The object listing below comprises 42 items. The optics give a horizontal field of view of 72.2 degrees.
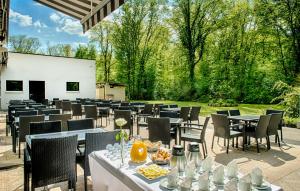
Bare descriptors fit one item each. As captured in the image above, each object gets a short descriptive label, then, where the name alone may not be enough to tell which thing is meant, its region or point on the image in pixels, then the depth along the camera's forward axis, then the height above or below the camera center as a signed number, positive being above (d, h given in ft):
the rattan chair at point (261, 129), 14.91 -2.64
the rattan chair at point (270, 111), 19.78 -1.76
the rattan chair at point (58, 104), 30.91 -1.66
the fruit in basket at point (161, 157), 6.43 -2.04
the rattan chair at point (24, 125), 14.11 -2.22
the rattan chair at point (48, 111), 17.97 -1.59
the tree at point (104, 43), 85.33 +21.48
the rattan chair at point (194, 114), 22.41 -2.31
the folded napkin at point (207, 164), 5.59 -1.95
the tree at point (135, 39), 75.74 +20.41
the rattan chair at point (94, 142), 8.76 -2.14
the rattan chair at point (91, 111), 22.87 -2.00
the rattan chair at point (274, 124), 15.93 -2.44
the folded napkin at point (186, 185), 4.64 -2.08
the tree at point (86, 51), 93.66 +19.28
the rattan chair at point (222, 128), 14.76 -2.56
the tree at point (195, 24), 67.86 +23.32
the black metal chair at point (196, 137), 13.70 -3.07
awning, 8.36 +4.15
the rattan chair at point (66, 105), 29.79 -1.74
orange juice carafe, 6.65 -1.94
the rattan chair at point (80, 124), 11.81 -1.83
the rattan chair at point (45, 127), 11.43 -1.93
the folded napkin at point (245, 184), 4.49 -2.00
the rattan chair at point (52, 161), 7.77 -2.64
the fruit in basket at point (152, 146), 7.61 -1.98
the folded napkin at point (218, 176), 4.93 -2.00
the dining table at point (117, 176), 5.22 -2.38
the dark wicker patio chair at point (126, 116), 18.64 -2.09
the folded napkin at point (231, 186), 4.45 -2.02
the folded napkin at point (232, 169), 5.31 -2.00
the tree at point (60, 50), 105.31 +22.30
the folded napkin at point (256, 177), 4.86 -2.00
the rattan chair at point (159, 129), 13.48 -2.43
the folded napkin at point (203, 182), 4.63 -2.02
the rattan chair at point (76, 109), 25.74 -2.00
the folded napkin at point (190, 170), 5.09 -1.93
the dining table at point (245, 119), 16.14 -2.12
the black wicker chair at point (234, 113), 19.23 -1.88
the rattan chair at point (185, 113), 21.47 -2.12
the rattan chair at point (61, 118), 15.43 -1.86
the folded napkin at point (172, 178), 4.90 -2.04
